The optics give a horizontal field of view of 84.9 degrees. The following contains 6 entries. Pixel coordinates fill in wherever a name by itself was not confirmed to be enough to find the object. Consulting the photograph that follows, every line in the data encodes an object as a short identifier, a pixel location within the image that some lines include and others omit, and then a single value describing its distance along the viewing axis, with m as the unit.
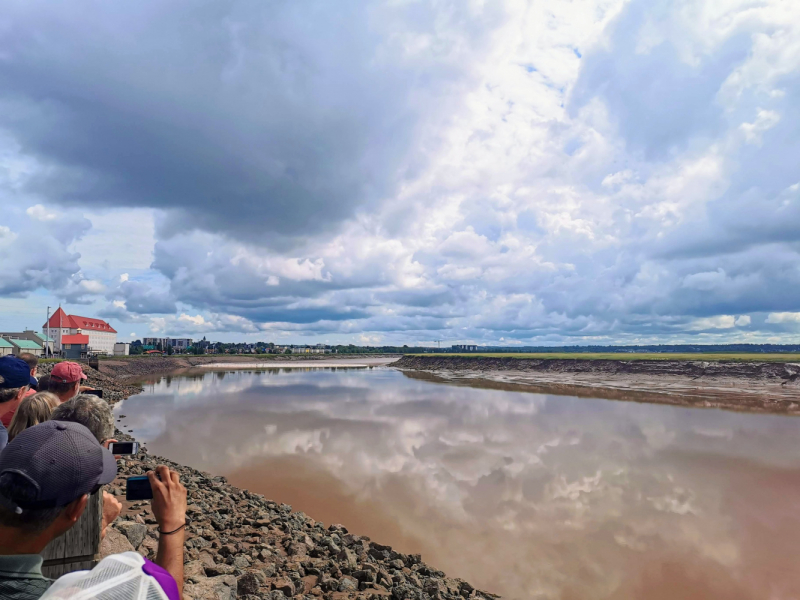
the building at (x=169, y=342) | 182.38
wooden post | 2.49
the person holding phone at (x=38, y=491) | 1.59
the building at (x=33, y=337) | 77.97
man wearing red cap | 4.54
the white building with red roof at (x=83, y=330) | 95.50
